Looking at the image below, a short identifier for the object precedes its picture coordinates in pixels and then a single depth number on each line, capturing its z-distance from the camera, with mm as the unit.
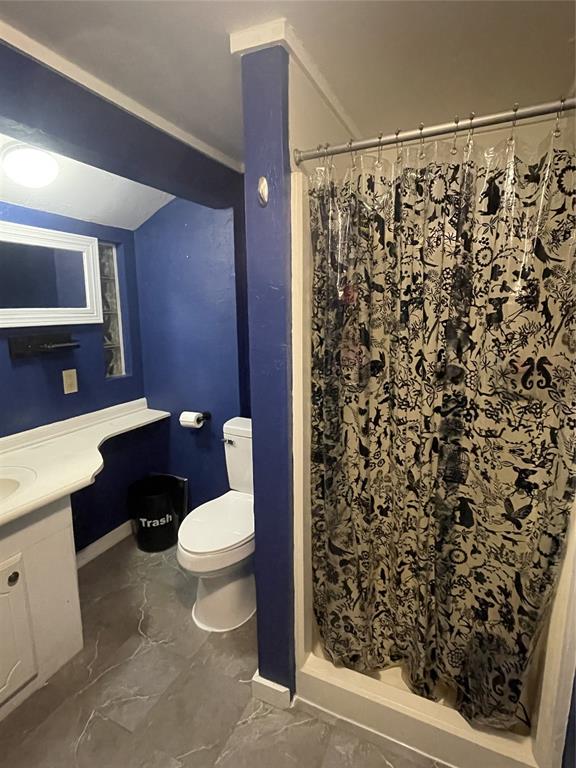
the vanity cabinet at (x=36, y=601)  1460
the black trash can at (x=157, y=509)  2396
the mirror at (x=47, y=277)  1890
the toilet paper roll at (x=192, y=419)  2400
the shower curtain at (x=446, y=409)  1043
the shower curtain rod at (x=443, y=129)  965
